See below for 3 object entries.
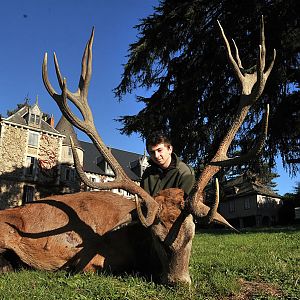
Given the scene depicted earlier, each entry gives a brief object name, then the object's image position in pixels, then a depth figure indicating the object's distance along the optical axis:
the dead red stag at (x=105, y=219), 3.04
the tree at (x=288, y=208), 31.06
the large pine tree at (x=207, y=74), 10.57
